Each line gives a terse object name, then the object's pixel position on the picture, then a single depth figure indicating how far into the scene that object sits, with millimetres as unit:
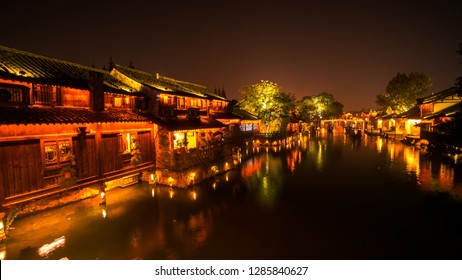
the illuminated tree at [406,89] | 59312
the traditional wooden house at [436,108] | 33894
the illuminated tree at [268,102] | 45219
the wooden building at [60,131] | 10922
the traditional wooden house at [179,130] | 18609
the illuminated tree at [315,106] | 86862
